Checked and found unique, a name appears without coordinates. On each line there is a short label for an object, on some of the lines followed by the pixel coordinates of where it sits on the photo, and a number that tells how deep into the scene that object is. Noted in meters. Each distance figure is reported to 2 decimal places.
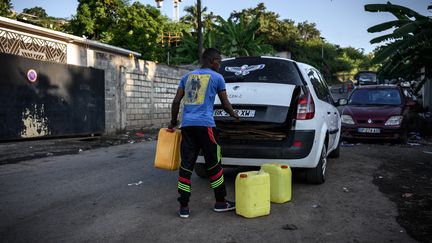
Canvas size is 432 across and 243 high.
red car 10.47
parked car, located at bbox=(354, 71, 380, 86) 36.00
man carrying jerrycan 4.13
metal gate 9.98
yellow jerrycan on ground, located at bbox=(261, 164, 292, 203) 4.64
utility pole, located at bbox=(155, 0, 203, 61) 21.06
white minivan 5.05
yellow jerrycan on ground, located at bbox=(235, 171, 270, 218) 4.06
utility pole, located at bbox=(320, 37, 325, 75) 57.30
